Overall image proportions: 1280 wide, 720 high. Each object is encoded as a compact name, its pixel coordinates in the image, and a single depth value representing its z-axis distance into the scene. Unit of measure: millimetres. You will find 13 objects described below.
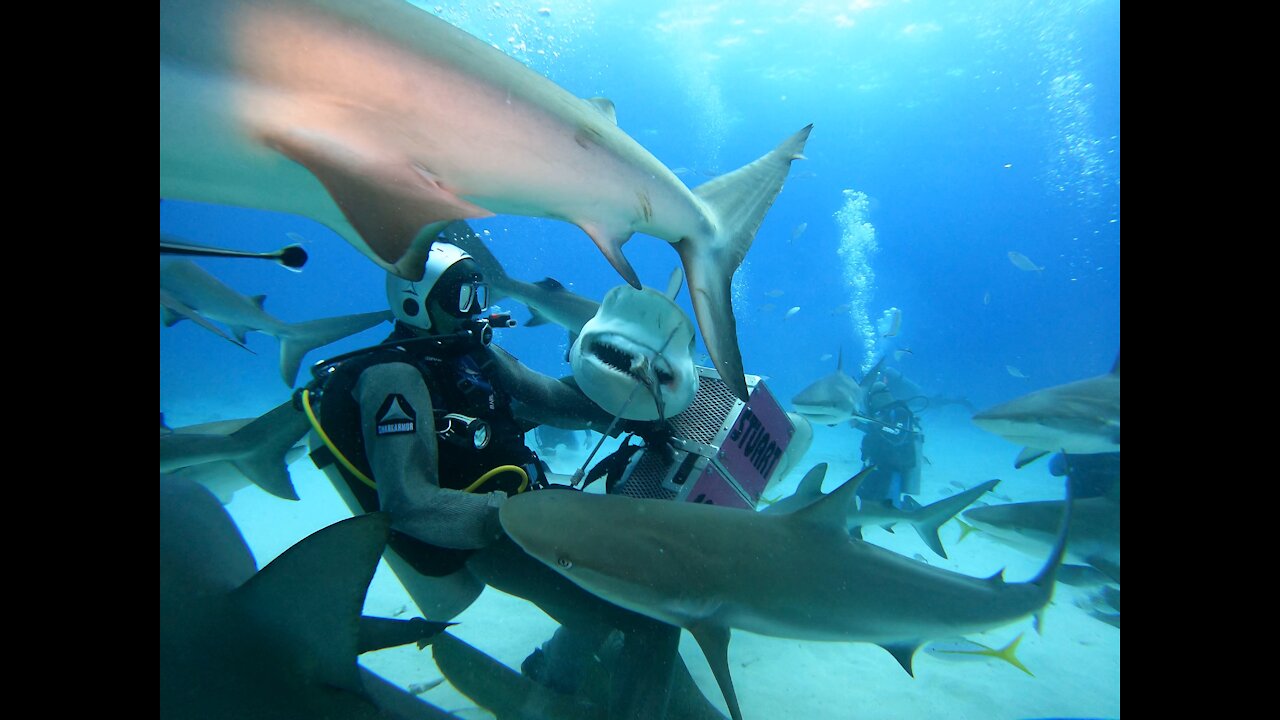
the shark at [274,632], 1362
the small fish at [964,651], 3189
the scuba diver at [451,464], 1937
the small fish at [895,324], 15648
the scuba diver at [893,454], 7949
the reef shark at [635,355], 2426
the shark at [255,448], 3021
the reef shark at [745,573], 1904
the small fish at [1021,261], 14608
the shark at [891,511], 2820
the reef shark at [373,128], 1103
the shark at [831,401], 6961
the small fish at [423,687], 2990
